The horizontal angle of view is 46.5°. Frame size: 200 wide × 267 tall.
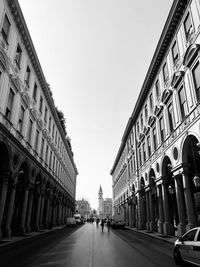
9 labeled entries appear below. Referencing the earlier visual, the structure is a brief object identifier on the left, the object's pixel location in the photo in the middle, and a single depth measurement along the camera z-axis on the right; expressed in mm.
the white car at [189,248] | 7570
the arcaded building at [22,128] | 18156
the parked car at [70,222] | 45281
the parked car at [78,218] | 61612
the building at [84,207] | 162850
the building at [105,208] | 159788
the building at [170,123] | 17266
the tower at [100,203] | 163075
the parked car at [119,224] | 41469
